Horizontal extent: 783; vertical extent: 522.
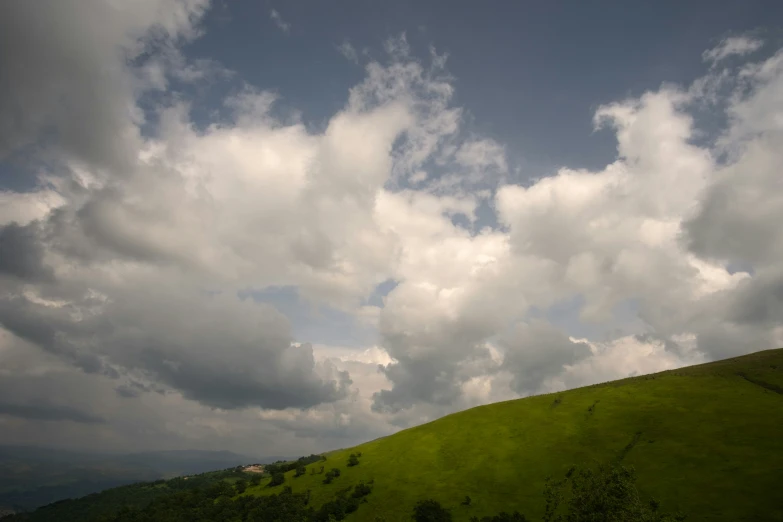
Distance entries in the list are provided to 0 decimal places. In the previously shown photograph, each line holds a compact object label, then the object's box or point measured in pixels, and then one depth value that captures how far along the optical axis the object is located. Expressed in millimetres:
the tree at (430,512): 80838
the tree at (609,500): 45094
